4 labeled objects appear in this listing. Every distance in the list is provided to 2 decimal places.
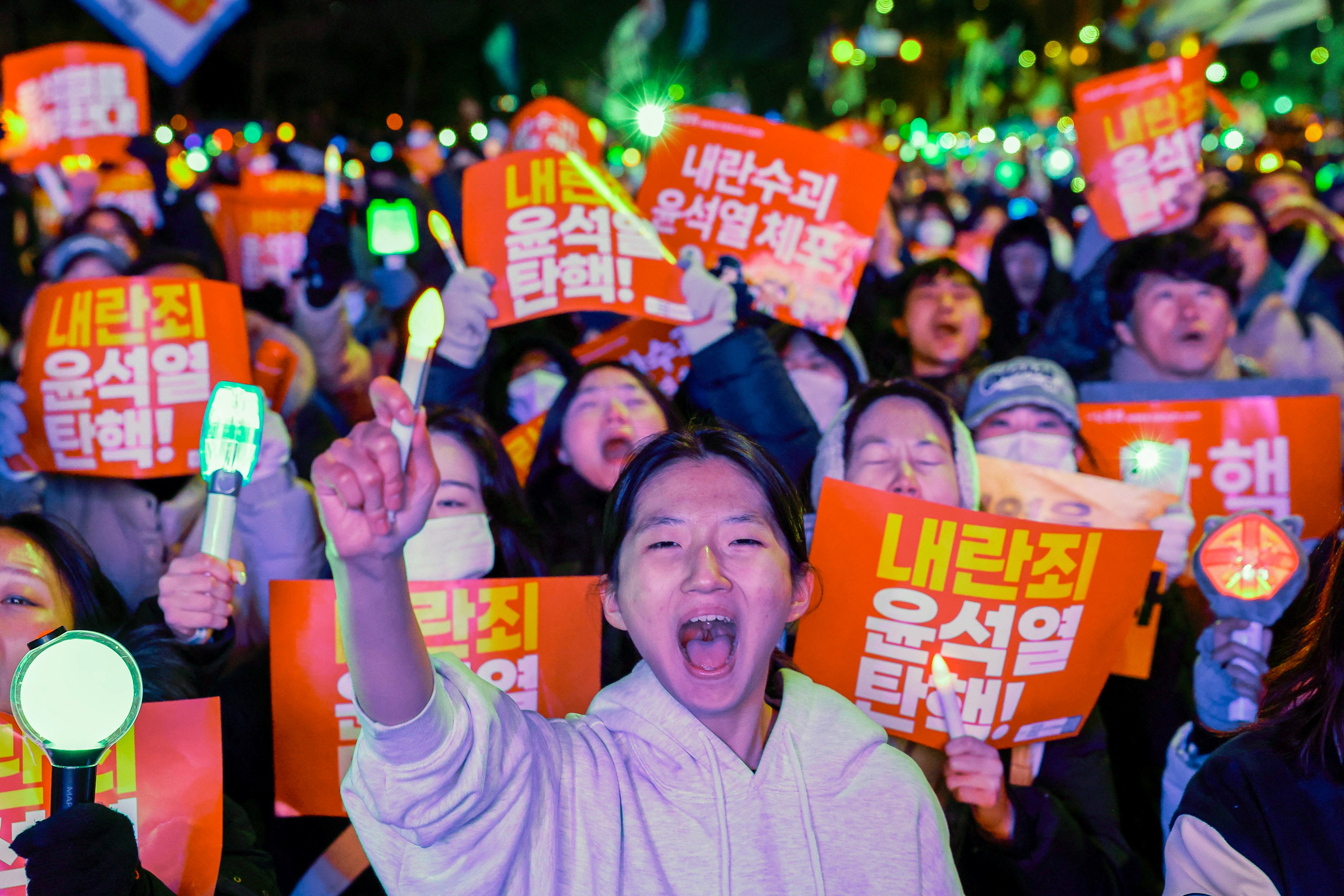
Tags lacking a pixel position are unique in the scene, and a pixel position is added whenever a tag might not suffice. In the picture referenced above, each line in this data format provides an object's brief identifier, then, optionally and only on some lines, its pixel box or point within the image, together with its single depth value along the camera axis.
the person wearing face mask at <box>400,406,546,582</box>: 2.79
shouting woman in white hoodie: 1.54
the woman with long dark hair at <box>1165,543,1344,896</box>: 1.64
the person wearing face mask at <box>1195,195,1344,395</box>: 4.56
